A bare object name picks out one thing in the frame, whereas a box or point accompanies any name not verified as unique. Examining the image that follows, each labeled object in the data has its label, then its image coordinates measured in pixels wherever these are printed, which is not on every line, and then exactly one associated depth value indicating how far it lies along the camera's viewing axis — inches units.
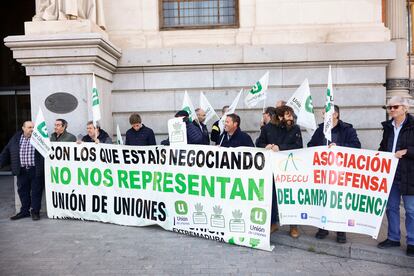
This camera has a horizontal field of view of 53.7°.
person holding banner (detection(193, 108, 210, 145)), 329.9
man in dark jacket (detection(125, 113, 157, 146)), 296.2
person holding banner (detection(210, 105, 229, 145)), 335.9
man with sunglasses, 202.4
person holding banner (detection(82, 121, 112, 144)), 292.4
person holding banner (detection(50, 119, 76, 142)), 294.0
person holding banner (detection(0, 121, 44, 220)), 292.0
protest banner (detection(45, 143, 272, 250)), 227.6
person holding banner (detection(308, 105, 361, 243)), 229.9
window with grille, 387.2
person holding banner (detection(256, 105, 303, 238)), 235.1
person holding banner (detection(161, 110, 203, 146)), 277.4
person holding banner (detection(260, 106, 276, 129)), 264.1
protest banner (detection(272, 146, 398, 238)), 209.9
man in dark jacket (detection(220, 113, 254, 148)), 248.8
